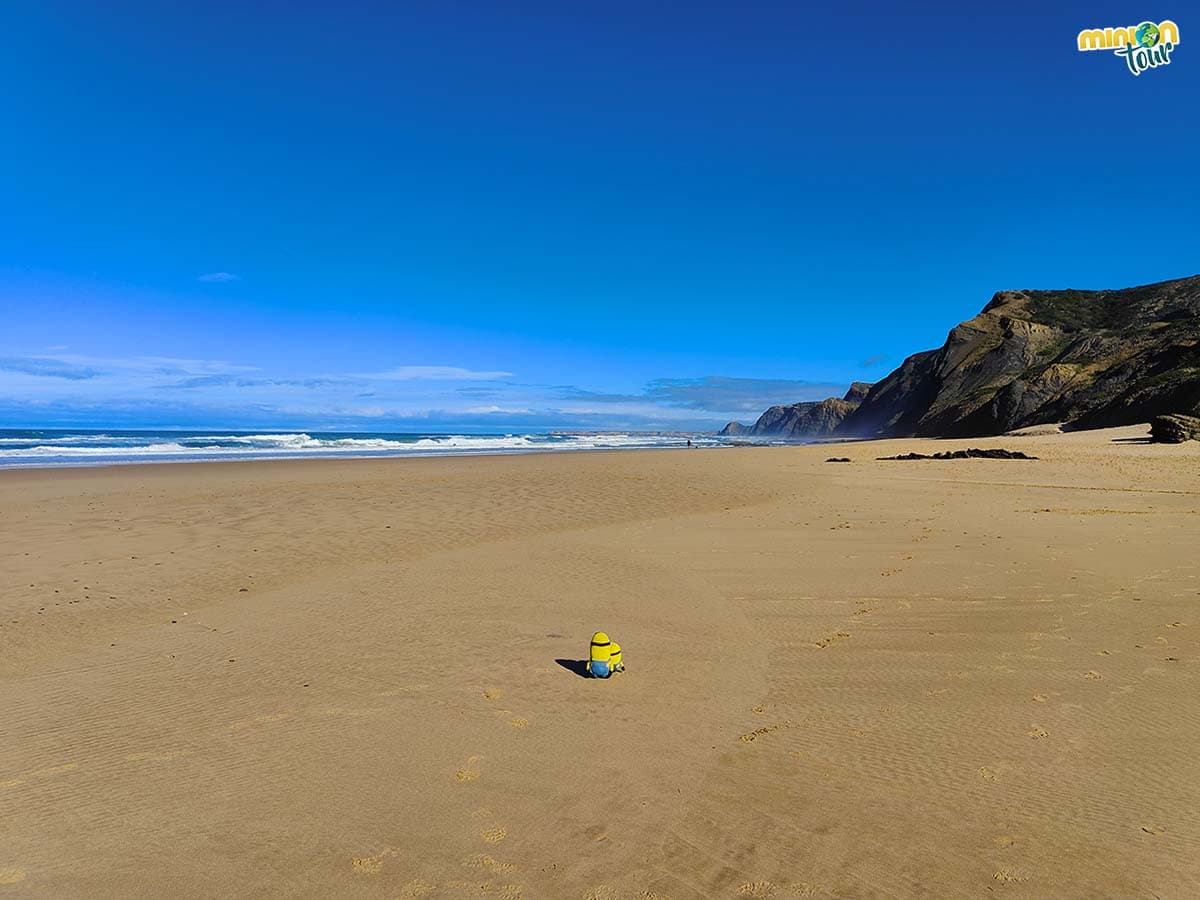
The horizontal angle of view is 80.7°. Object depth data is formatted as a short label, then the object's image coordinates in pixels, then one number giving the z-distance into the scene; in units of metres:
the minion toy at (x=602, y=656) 5.94
